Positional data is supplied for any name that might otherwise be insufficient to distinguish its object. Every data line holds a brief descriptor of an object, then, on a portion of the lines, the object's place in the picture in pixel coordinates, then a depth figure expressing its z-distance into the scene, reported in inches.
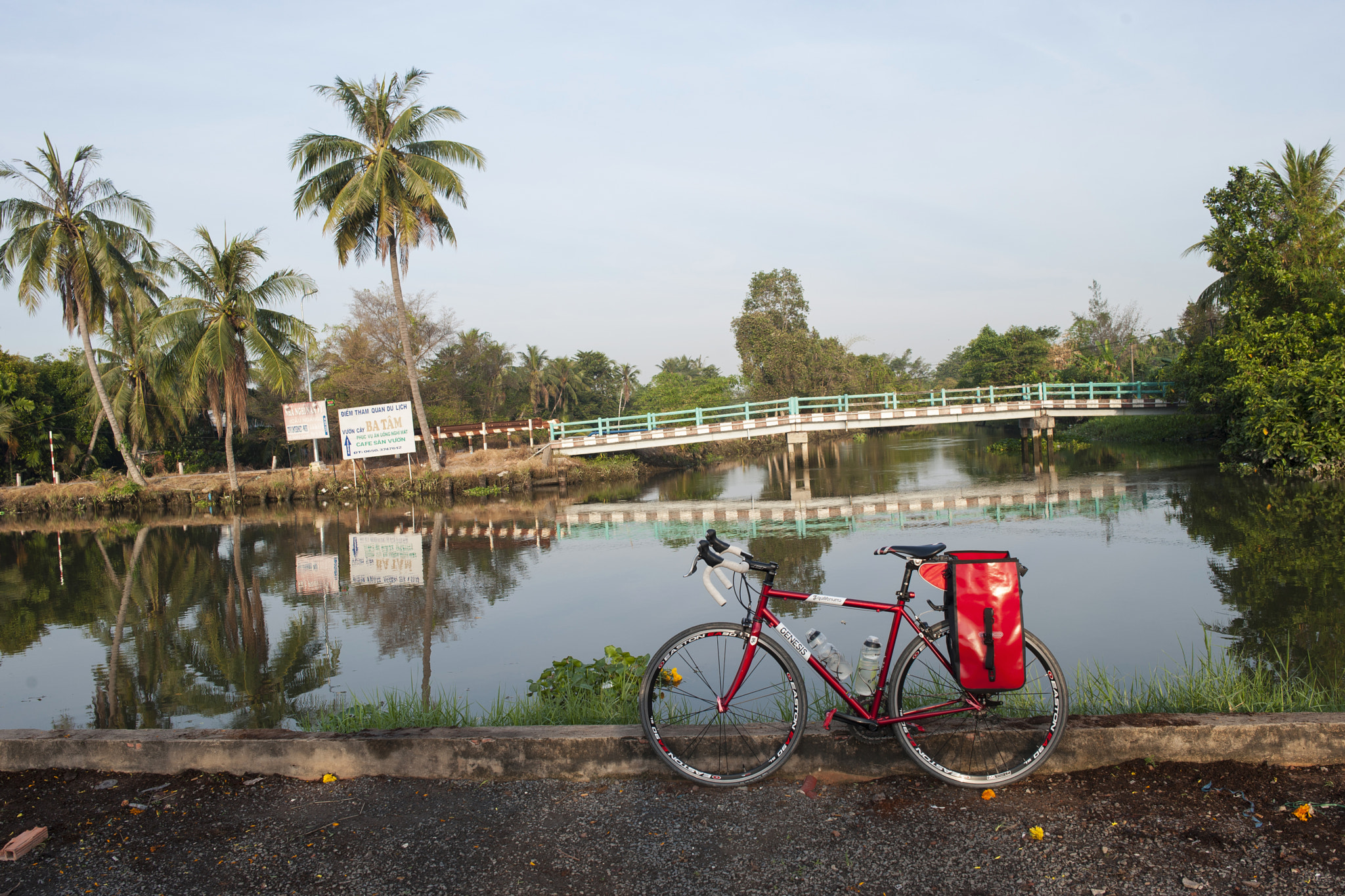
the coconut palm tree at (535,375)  1817.2
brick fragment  108.4
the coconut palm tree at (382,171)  859.4
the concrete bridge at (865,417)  991.0
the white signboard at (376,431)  977.5
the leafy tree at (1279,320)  570.9
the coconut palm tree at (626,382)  2127.2
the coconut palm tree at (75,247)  836.0
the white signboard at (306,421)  1003.3
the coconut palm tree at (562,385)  1913.1
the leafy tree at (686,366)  2753.4
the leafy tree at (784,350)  1369.3
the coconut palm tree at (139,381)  985.5
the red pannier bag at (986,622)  110.8
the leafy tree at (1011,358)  1737.2
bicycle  117.2
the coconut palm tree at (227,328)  889.5
